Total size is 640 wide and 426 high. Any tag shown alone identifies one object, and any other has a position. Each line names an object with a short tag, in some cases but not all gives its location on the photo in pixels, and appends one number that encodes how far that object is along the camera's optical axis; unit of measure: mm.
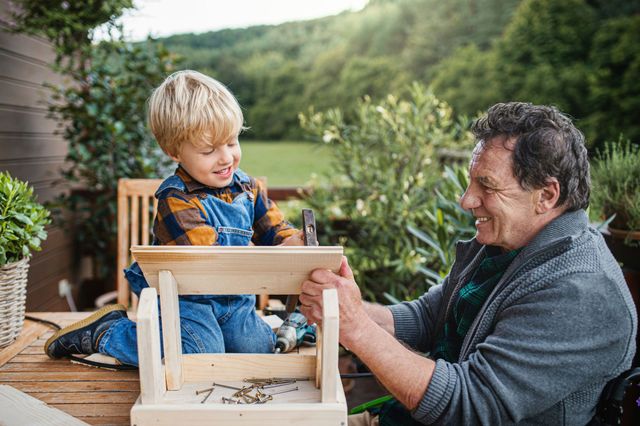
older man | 1287
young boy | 1657
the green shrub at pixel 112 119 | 3799
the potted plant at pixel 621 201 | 2279
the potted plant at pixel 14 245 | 1825
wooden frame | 1133
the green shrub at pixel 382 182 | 3852
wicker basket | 1850
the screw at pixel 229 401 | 1263
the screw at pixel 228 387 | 1361
